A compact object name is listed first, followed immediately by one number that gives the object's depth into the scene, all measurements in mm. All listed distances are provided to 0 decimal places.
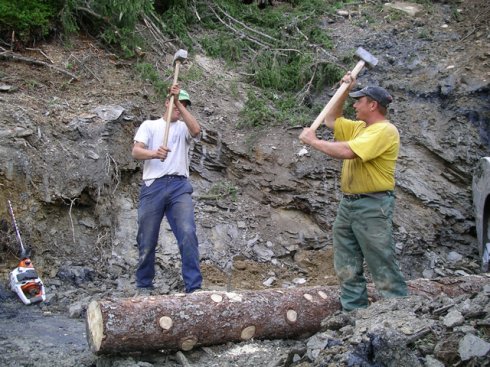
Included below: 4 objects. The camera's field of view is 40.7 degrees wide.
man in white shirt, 5684
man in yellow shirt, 4637
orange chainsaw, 5824
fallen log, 4223
